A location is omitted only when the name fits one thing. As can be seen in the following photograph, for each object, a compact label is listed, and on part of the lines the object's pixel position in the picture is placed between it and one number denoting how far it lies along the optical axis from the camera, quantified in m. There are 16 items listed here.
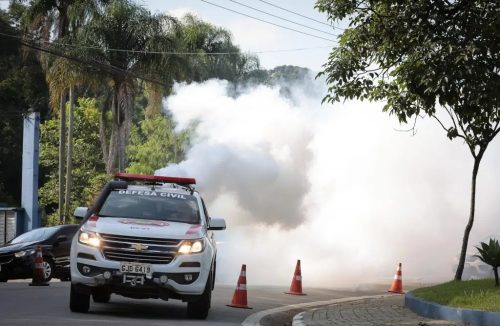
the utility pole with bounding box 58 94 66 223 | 41.88
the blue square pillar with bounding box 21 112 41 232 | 40.67
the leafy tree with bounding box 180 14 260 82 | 49.62
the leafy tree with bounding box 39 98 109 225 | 56.97
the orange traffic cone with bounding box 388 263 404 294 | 21.82
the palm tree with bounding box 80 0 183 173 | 42.09
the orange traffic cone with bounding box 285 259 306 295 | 20.48
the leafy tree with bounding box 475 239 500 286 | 15.30
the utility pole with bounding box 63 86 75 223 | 43.69
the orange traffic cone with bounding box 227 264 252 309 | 16.61
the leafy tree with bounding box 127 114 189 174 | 56.72
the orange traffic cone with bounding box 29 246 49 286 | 20.56
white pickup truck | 13.15
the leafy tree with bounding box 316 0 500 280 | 15.80
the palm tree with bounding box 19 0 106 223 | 40.72
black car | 22.14
